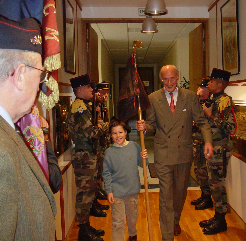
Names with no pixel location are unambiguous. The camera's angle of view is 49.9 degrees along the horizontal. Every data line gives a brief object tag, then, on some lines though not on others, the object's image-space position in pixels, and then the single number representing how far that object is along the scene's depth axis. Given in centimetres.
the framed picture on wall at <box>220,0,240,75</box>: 300
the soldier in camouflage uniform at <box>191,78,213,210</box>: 346
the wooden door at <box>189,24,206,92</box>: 427
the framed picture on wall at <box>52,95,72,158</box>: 245
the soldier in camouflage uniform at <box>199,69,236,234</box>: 282
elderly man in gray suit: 254
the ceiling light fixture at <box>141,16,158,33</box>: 396
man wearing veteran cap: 65
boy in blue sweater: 235
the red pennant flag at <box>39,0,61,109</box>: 139
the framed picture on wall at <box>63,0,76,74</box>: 283
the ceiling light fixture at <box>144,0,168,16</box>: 307
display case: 287
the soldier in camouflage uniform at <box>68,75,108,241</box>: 268
